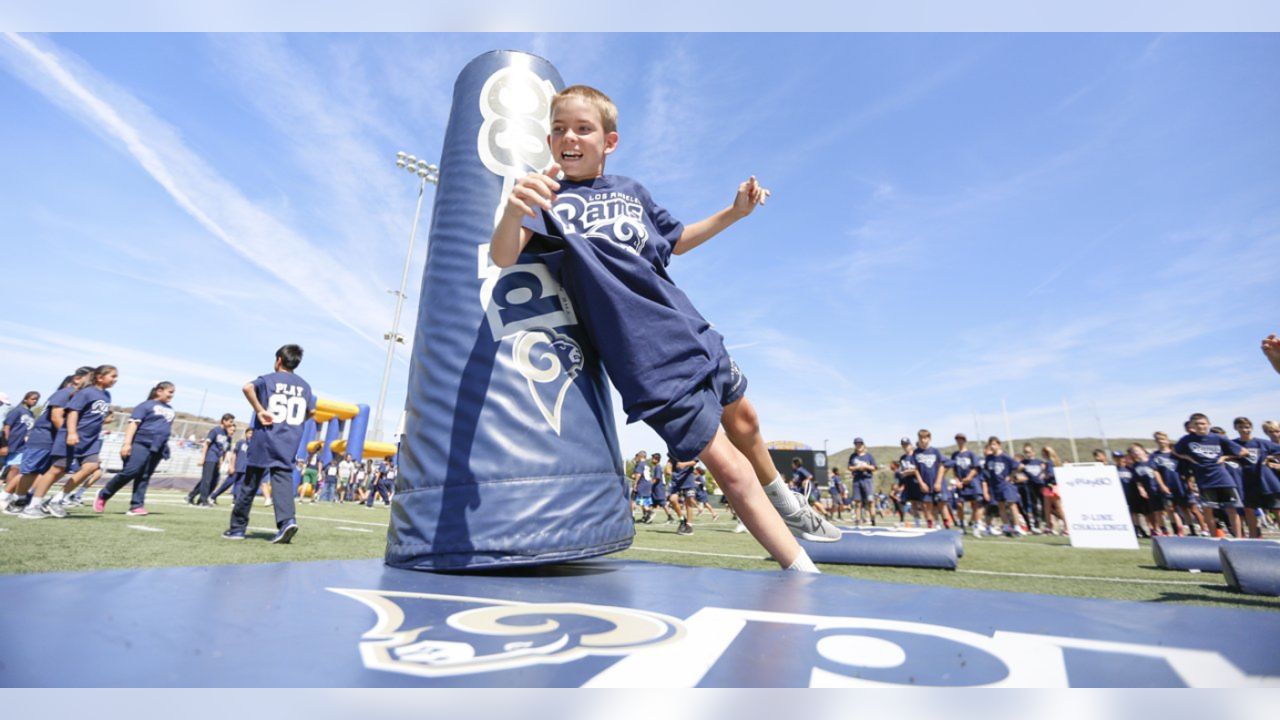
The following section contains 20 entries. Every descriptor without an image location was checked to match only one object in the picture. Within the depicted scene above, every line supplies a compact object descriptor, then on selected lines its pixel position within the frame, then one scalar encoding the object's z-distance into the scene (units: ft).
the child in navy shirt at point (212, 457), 32.42
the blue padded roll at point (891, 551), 11.92
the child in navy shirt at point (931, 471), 30.22
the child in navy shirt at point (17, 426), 26.08
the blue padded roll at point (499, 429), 6.08
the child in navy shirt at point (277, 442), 13.09
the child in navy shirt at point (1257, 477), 23.30
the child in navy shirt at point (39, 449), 19.66
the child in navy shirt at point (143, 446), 21.98
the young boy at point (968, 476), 32.45
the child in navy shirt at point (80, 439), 18.75
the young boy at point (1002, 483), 31.40
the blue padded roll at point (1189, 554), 13.43
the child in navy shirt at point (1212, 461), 22.70
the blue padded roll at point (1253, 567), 8.89
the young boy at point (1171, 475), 29.93
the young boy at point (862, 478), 36.27
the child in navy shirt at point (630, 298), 5.96
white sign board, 23.75
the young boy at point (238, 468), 14.74
